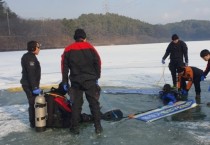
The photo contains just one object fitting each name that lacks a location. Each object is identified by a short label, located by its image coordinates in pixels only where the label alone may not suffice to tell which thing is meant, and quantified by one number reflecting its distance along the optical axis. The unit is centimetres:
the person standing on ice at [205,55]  739
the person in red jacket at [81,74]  541
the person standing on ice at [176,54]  950
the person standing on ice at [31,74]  580
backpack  588
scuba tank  568
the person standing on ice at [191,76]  802
